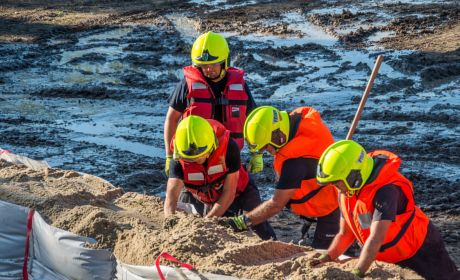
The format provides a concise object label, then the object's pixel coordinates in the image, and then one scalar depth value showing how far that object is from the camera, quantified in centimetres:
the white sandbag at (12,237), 1306
